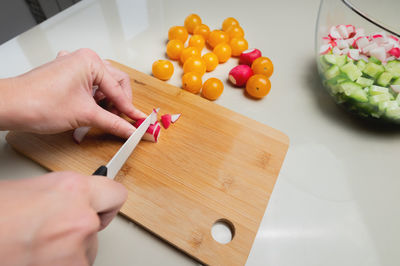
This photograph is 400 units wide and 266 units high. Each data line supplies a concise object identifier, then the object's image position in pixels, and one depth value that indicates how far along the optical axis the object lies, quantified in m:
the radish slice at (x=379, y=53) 0.43
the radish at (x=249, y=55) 0.50
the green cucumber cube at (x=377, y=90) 0.41
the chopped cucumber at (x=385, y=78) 0.42
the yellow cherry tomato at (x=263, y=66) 0.47
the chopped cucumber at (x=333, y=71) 0.44
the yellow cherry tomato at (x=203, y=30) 0.53
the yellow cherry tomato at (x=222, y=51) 0.50
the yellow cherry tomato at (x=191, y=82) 0.46
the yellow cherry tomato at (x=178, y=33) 0.52
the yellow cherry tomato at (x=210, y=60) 0.49
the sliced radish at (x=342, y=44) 0.46
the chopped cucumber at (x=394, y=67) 0.42
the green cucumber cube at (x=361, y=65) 0.44
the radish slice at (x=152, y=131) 0.41
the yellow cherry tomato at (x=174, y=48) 0.50
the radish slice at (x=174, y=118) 0.44
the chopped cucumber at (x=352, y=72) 0.43
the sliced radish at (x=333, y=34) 0.47
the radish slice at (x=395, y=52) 0.44
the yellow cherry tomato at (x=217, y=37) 0.51
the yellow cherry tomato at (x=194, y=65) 0.47
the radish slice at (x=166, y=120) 0.43
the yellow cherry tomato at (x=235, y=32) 0.53
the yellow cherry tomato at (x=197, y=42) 0.51
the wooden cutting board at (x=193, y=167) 0.37
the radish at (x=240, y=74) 0.47
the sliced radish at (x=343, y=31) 0.47
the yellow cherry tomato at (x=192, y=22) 0.54
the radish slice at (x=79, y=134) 0.41
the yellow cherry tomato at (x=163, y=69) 0.47
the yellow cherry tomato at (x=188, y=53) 0.49
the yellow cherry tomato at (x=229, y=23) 0.54
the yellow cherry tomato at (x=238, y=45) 0.51
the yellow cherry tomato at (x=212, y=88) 0.46
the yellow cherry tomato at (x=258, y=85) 0.46
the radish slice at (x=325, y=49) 0.46
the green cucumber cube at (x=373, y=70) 0.43
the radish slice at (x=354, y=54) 0.45
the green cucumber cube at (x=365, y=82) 0.43
